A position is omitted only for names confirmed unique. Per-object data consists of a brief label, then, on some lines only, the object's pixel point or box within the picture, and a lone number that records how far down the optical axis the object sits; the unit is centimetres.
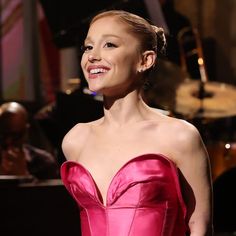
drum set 821
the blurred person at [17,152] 706
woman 312
